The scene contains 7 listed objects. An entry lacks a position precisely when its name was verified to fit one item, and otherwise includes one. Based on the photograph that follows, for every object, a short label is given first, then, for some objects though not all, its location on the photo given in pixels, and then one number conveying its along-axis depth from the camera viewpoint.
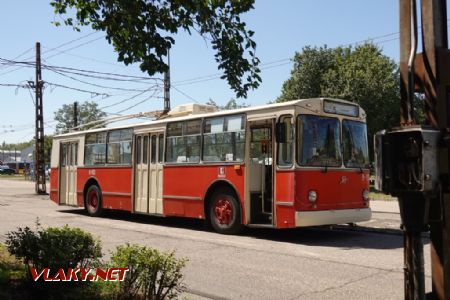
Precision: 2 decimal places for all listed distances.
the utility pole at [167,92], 29.51
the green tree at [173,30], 5.36
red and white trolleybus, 10.31
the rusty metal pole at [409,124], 2.63
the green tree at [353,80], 31.19
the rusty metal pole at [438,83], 2.86
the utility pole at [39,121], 30.64
